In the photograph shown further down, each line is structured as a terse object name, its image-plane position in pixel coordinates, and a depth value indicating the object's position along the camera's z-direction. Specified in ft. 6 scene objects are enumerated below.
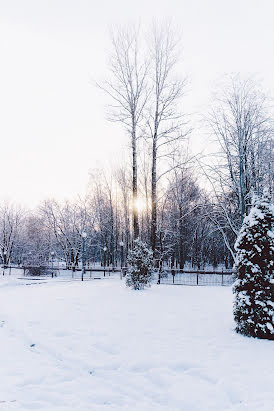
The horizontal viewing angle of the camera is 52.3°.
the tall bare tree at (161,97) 55.26
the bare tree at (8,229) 141.57
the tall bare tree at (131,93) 54.80
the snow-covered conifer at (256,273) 19.20
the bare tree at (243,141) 43.86
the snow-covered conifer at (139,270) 40.86
